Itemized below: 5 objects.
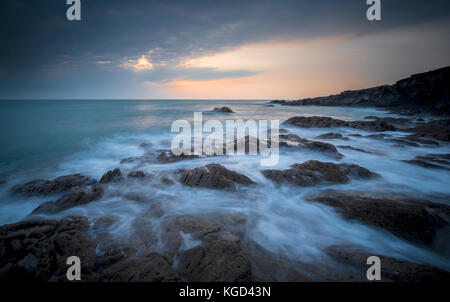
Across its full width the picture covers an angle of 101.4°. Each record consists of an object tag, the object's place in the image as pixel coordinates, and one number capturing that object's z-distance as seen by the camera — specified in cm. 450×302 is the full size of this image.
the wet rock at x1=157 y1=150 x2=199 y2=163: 749
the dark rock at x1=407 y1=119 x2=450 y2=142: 948
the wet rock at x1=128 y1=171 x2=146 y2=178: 599
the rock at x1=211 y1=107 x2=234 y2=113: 3554
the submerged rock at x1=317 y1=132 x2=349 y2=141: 1061
